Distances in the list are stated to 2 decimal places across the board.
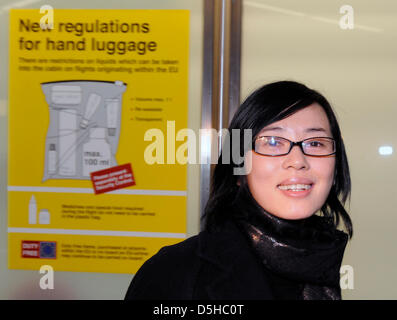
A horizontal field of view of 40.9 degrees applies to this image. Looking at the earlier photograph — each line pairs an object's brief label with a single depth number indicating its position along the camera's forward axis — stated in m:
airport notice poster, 2.54
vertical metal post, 2.49
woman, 1.28
